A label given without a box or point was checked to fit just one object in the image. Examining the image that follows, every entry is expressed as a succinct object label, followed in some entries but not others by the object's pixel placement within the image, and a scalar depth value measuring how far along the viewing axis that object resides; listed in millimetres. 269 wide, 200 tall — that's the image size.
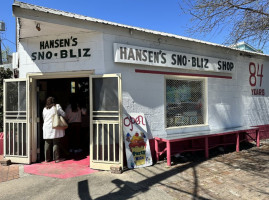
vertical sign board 5277
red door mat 4891
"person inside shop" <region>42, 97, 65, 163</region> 5625
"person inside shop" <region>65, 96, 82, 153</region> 6852
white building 5117
